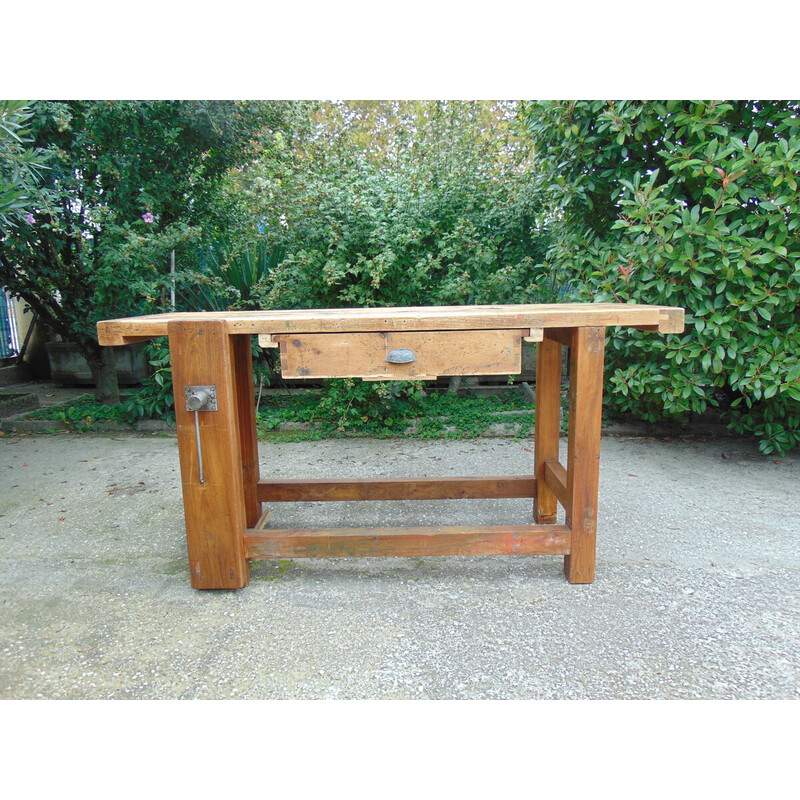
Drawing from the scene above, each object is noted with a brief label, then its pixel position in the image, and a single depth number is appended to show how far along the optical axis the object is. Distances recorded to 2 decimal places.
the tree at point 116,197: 4.50
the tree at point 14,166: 2.98
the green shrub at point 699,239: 3.28
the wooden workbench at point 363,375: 2.16
